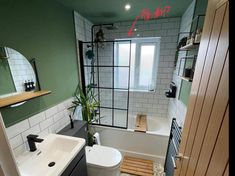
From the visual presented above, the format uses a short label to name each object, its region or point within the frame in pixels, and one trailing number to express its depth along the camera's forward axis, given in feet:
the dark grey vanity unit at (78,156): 3.40
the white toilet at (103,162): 4.62
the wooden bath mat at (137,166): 6.03
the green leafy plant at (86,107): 6.12
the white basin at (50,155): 3.00
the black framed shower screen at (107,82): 8.38
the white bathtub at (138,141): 6.50
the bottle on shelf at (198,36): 3.37
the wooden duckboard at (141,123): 6.98
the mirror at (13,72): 3.09
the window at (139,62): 8.48
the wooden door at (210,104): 1.39
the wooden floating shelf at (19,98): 2.81
